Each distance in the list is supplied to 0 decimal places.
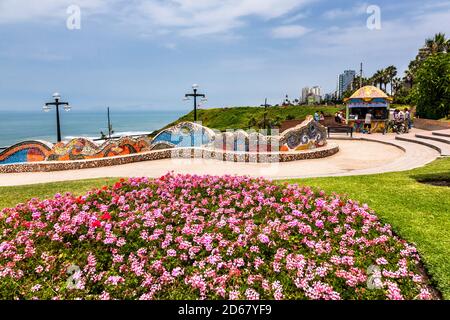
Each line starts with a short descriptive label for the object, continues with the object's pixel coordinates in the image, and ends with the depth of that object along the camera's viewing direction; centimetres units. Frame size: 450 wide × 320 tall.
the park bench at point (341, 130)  2904
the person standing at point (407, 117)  2956
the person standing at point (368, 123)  3012
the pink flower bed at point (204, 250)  466
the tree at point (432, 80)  2977
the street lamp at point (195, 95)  2769
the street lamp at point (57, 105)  2300
